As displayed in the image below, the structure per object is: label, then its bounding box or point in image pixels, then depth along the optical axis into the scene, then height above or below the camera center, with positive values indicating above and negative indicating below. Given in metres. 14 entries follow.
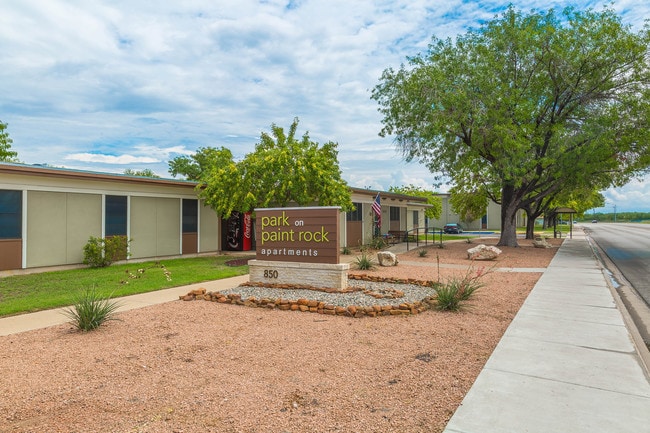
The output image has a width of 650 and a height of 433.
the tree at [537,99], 18.39 +5.51
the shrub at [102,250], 13.85 -1.08
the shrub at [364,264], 13.60 -1.47
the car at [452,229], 47.34 -1.18
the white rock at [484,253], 17.28 -1.39
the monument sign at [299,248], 9.70 -0.70
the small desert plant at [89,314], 6.30 -1.42
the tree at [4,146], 26.41 +4.44
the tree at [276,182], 15.38 +1.31
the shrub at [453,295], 7.60 -1.37
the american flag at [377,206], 21.30 +0.60
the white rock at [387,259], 15.07 -1.44
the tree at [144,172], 54.82 +5.85
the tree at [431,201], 51.94 +2.11
